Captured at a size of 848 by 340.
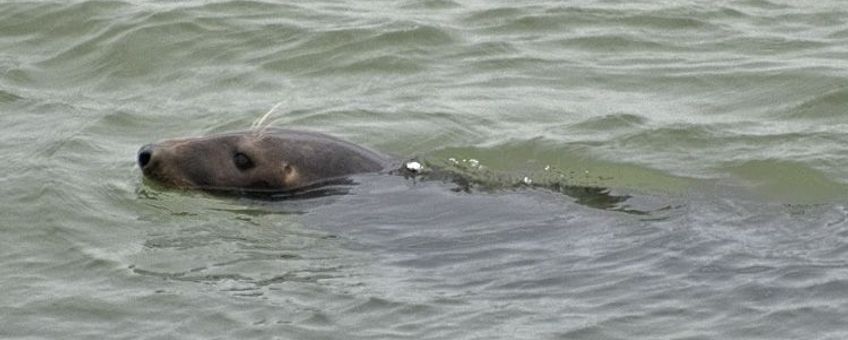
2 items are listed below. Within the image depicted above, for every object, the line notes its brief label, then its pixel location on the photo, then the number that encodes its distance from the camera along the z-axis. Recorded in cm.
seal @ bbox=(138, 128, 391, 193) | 1864
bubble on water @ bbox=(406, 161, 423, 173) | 1897
